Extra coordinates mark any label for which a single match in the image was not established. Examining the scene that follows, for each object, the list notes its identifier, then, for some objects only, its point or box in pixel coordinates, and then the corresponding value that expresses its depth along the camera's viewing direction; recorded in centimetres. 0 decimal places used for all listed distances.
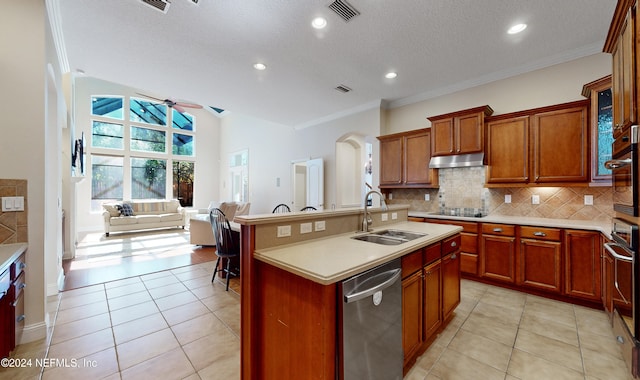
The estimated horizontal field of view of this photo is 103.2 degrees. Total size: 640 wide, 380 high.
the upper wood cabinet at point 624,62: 163
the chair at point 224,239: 335
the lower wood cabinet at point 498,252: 319
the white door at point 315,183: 595
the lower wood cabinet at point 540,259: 291
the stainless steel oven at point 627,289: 160
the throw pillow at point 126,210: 707
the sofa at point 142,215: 679
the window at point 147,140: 871
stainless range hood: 365
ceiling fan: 671
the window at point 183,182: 948
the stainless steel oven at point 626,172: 162
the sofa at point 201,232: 548
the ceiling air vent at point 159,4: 240
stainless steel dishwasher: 127
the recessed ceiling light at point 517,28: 272
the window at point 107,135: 802
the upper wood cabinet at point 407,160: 429
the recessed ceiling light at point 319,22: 264
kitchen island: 123
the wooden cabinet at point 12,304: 165
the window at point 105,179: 798
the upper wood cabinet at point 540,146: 301
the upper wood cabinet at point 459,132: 367
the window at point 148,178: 866
